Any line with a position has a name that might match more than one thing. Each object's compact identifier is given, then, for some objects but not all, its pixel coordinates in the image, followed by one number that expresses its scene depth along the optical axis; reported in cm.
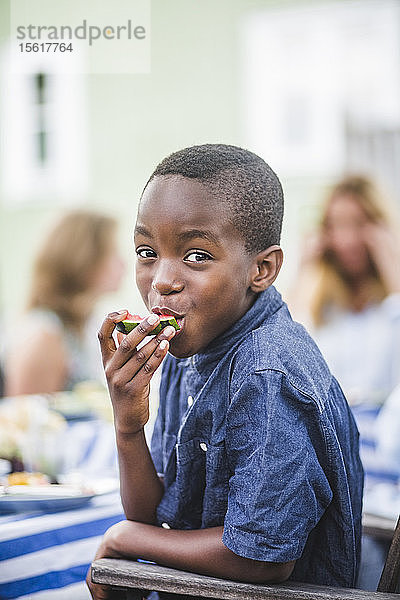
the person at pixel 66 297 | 413
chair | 148
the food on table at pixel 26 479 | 223
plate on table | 202
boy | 145
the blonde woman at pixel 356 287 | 420
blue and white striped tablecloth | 183
